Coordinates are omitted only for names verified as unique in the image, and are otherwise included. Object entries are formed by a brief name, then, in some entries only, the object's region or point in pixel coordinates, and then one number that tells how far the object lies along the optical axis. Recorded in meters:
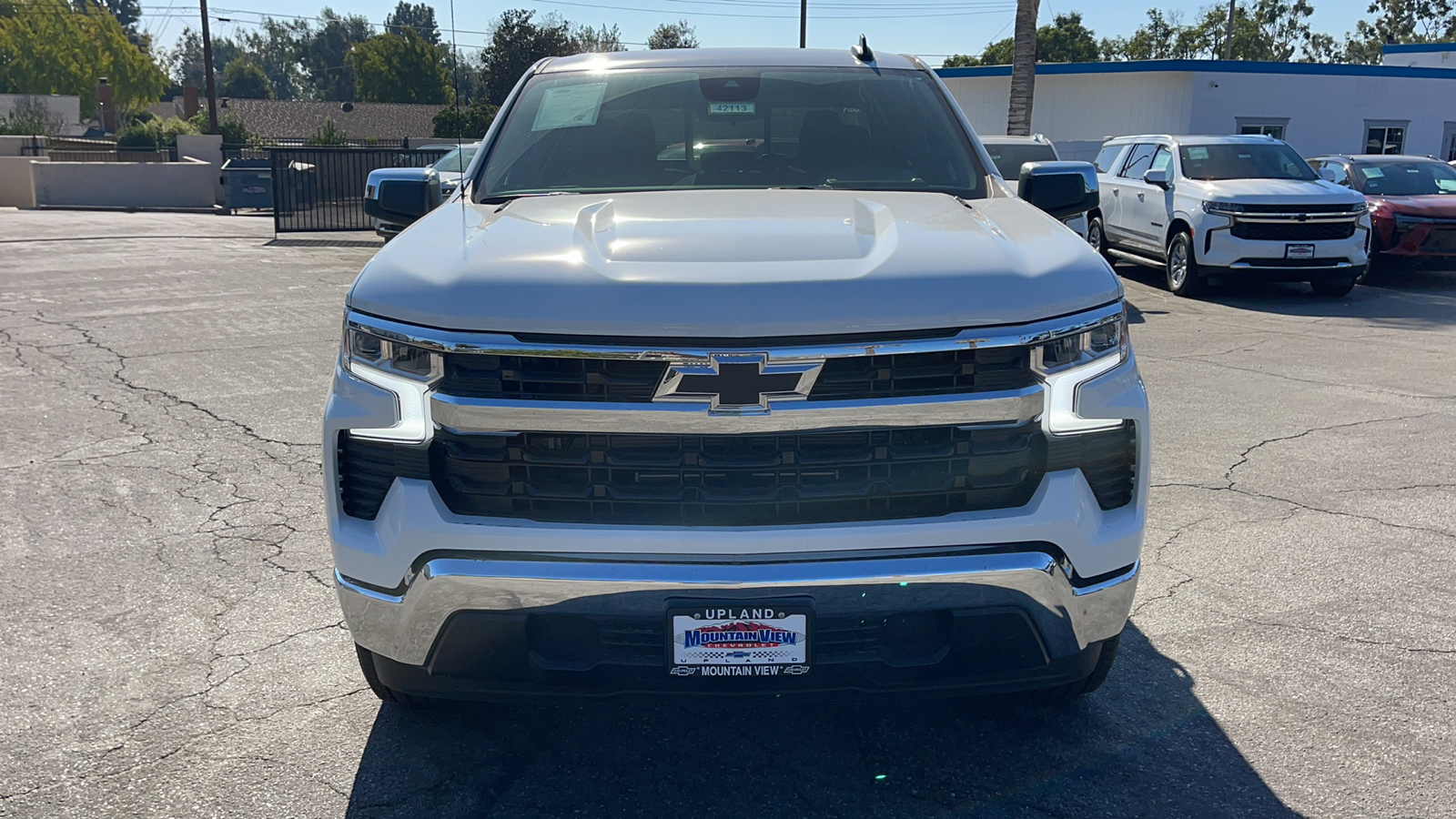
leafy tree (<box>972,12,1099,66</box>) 87.69
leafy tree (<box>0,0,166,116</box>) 68.25
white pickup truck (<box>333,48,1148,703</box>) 2.62
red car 14.70
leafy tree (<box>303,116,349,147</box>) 41.09
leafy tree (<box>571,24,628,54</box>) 67.81
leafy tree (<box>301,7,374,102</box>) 147.39
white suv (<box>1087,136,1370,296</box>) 13.23
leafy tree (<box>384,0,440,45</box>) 142.62
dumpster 27.53
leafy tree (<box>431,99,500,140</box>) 42.16
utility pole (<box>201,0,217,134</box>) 37.61
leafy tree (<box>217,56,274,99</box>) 124.50
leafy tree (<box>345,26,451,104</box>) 87.94
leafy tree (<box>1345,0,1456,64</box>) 96.62
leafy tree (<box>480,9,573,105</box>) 58.19
